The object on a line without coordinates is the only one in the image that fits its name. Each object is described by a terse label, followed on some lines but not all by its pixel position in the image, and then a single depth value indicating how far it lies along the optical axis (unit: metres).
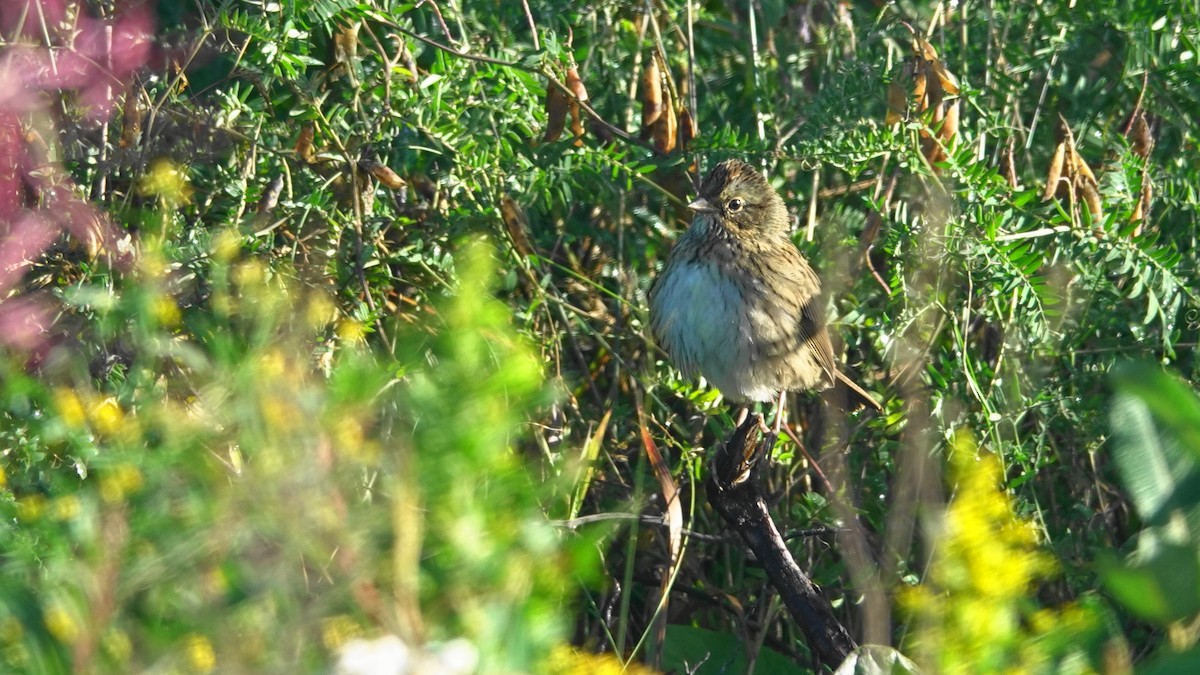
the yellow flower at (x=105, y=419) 4.39
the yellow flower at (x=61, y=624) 3.17
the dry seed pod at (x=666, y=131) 8.47
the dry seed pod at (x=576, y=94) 8.17
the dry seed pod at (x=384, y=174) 7.90
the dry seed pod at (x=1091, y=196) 8.11
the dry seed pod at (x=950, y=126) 8.13
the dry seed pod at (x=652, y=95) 8.32
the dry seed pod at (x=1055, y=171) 7.96
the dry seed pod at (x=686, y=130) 8.84
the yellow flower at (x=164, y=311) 4.37
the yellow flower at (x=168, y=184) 6.07
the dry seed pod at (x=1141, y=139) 8.66
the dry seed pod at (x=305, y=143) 8.04
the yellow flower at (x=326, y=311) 4.10
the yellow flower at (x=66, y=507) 3.72
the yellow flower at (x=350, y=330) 6.34
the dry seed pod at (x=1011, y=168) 8.73
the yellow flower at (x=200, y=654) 3.27
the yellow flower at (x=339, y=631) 3.30
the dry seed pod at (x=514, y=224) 8.55
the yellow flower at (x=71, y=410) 4.51
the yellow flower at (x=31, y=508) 4.21
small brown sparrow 9.22
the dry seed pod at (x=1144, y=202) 8.07
